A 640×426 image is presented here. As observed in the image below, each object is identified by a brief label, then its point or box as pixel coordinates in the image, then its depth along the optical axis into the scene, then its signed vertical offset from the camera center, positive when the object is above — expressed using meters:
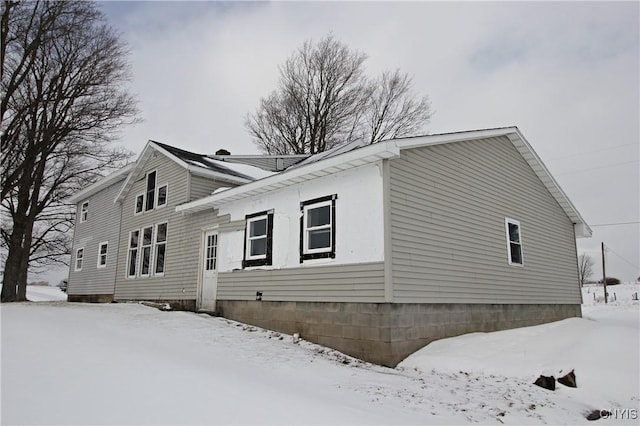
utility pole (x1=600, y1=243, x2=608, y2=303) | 32.09 +0.63
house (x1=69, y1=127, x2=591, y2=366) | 8.30 +0.89
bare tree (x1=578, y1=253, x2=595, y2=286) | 80.71 +3.83
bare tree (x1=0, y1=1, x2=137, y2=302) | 17.30 +8.23
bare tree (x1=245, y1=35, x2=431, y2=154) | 27.20 +11.87
